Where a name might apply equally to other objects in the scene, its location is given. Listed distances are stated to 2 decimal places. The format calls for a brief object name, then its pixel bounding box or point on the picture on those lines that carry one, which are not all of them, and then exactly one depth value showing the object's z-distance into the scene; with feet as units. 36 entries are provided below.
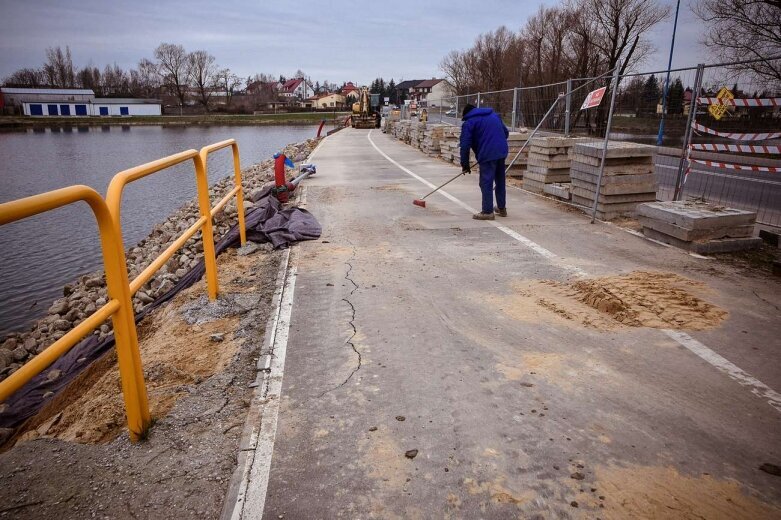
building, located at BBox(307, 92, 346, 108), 447.42
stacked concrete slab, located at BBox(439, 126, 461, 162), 55.31
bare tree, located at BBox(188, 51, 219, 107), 371.97
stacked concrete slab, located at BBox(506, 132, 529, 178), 43.65
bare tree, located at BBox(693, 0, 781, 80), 61.87
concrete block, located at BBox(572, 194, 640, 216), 27.30
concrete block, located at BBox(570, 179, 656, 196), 27.14
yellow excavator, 155.84
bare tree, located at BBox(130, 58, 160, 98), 372.17
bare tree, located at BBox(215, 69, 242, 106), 382.42
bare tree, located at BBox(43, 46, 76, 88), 393.09
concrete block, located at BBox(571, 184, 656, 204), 27.25
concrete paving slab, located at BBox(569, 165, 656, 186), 27.12
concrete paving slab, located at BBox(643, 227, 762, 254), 20.62
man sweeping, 27.22
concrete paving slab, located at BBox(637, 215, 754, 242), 20.97
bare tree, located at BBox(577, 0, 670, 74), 95.81
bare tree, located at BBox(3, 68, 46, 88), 383.45
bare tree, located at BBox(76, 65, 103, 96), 399.24
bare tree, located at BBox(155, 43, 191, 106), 367.66
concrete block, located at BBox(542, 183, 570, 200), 31.24
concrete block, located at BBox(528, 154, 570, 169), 34.50
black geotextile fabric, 15.71
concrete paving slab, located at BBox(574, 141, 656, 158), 26.63
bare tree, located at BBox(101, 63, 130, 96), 386.32
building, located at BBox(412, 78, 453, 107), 429.26
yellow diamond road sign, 25.62
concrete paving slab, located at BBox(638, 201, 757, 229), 20.84
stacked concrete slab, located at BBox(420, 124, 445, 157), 63.82
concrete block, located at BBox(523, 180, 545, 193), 35.38
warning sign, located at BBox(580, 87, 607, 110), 26.02
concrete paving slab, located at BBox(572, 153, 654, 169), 27.17
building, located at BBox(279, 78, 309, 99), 485.97
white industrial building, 304.50
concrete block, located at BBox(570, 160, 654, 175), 27.14
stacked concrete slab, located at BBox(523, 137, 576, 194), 34.09
